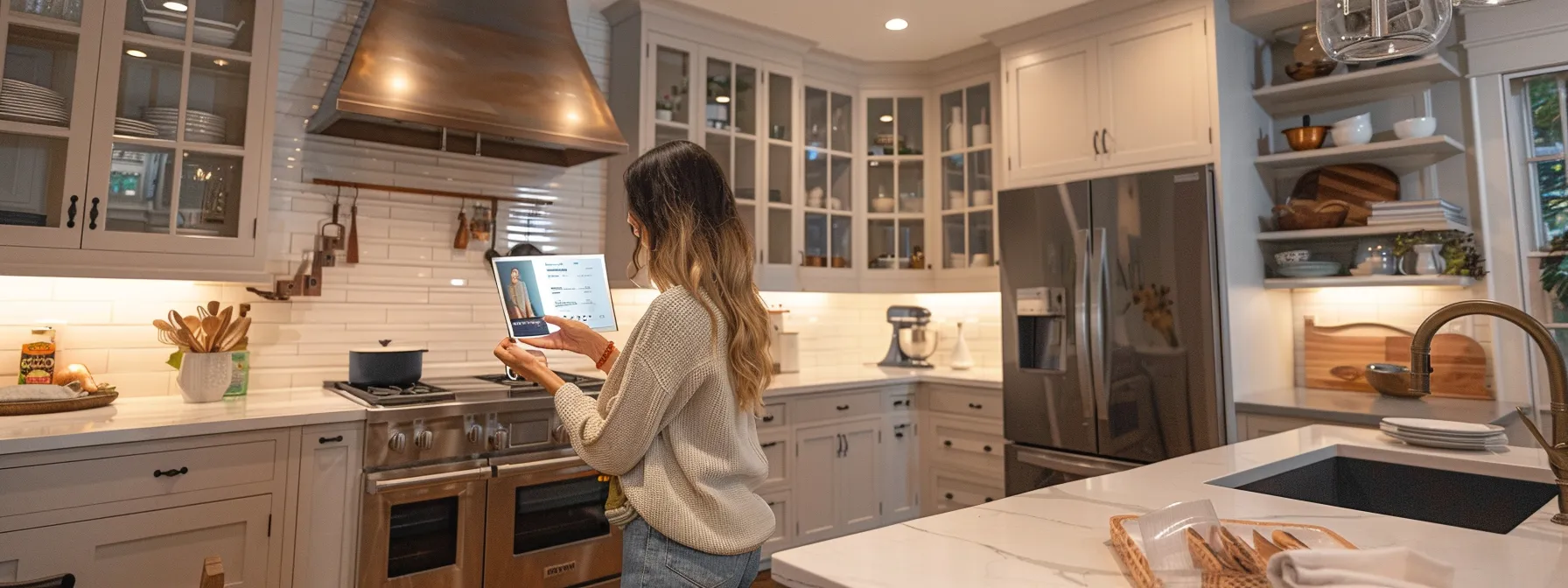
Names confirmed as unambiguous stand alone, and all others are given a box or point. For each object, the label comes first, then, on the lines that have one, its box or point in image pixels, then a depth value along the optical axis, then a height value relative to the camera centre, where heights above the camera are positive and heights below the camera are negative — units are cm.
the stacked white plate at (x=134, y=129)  234 +61
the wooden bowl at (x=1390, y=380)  293 -14
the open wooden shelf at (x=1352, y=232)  286 +42
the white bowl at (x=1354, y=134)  305 +81
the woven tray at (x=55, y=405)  214 -21
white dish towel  78 -23
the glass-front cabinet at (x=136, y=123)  222 +62
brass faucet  122 -3
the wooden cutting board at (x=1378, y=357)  298 -6
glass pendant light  117 +48
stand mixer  426 +0
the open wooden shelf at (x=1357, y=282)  287 +23
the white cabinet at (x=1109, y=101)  320 +105
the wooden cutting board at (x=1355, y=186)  316 +64
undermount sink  154 -31
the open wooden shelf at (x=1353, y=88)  298 +103
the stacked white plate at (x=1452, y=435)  168 -20
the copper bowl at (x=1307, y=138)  314 +81
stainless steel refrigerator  296 +6
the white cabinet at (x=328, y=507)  229 -51
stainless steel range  241 -53
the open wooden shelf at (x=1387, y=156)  292 +73
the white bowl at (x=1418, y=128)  293 +80
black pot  269 -11
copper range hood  261 +88
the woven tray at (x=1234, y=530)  85 -25
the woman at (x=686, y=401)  132 -11
